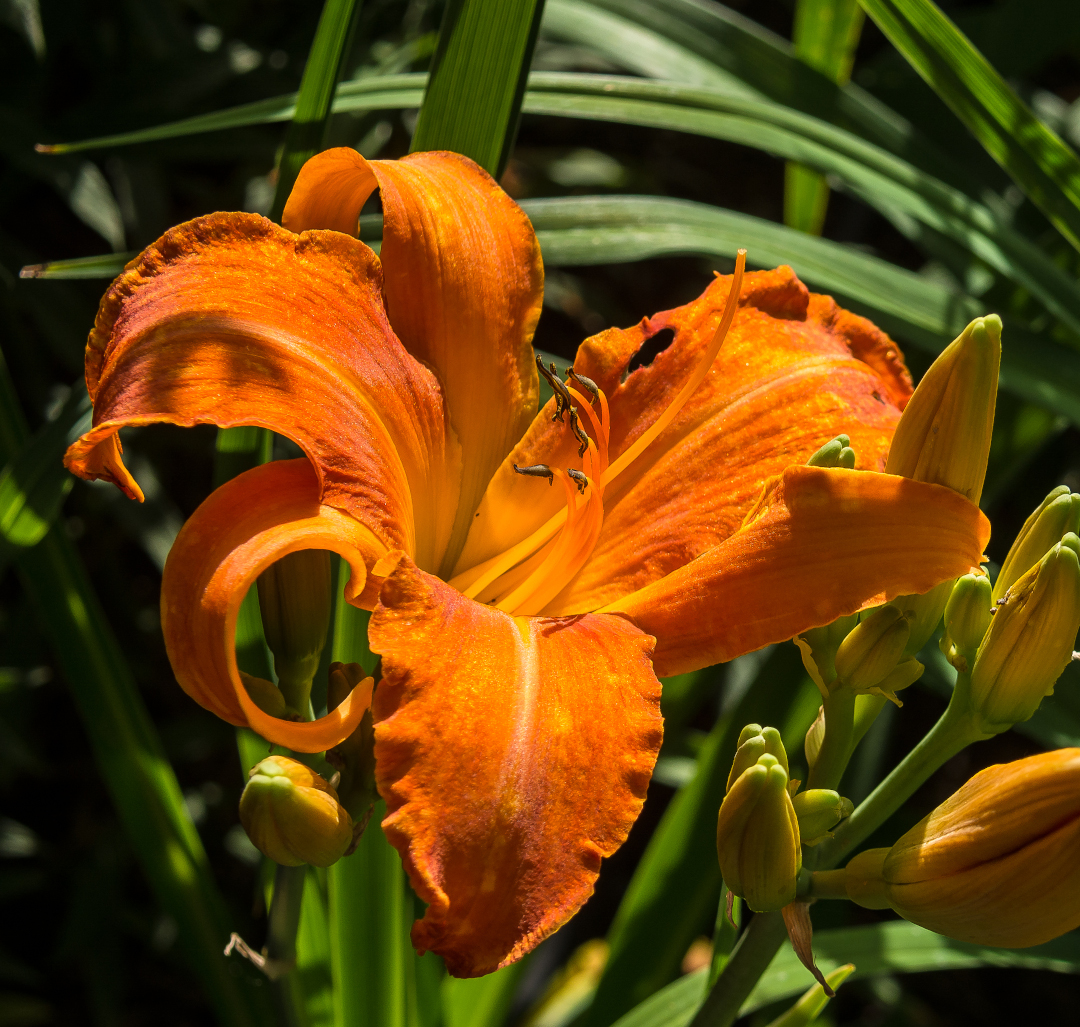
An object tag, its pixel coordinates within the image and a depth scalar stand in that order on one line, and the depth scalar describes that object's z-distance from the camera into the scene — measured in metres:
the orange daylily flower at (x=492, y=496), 0.38
